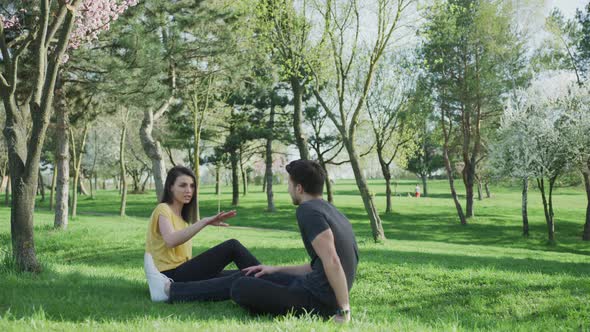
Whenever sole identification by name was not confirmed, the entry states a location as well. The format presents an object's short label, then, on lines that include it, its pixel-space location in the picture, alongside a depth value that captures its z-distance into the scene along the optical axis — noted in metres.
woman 5.33
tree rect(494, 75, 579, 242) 29.06
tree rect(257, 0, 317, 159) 15.03
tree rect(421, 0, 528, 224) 30.67
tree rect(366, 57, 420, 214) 36.00
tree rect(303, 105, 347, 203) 37.56
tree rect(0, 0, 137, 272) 6.96
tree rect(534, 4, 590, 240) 28.59
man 4.12
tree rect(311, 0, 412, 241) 14.84
